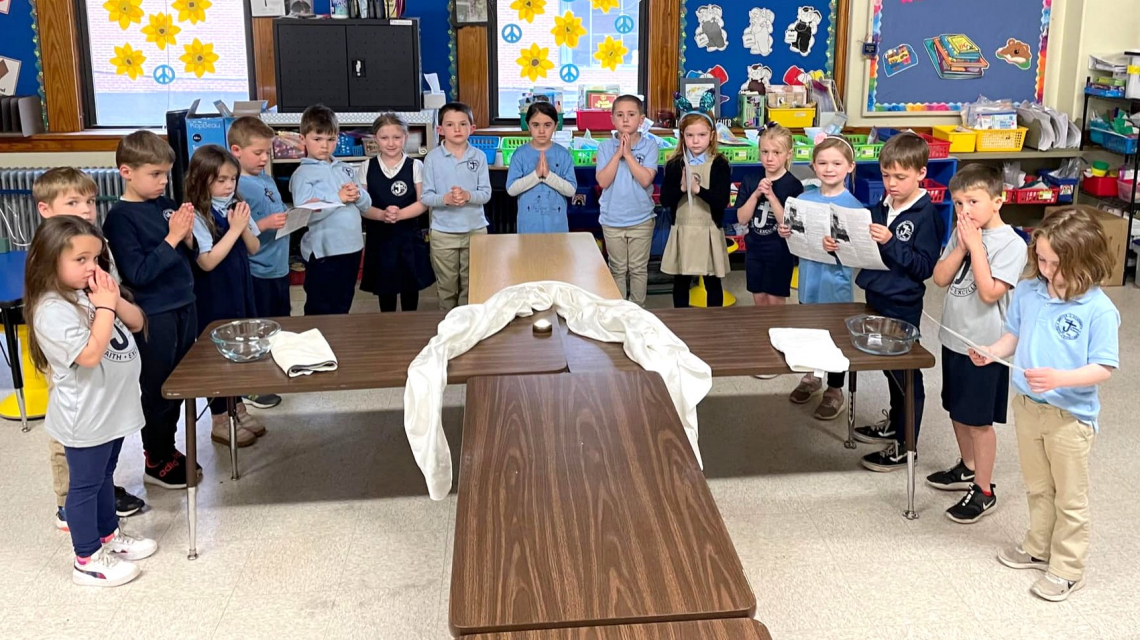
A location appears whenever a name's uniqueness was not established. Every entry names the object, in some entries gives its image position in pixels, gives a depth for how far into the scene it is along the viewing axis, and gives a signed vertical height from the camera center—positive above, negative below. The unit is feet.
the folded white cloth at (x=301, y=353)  9.38 -2.36
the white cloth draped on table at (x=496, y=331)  9.21 -2.38
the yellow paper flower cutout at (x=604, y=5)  21.08 +1.68
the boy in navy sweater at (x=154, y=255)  10.48 -1.61
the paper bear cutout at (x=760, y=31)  21.25 +1.16
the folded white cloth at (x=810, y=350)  9.61 -2.42
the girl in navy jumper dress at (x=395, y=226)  15.33 -1.97
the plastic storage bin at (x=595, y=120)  20.65 -0.59
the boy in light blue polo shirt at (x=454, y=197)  15.39 -1.54
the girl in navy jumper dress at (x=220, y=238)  11.64 -1.62
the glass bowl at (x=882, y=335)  10.02 -2.40
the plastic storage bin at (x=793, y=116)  20.86 -0.54
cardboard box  19.98 -2.79
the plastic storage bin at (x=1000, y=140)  21.12 -1.04
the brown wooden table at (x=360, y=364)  9.20 -2.47
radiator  19.83 -1.88
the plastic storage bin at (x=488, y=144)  19.65 -0.99
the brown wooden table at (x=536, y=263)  12.25 -2.18
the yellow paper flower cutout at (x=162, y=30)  20.66 +1.21
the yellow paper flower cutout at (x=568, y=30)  21.15 +1.19
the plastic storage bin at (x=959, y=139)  20.89 -1.01
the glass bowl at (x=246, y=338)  9.95 -2.42
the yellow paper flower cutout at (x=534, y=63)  21.21 +0.54
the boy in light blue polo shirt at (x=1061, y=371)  8.50 -2.28
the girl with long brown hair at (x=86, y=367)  8.77 -2.35
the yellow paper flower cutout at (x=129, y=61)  20.77 +0.62
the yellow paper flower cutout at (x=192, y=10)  20.56 +1.59
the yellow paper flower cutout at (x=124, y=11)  20.51 +1.57
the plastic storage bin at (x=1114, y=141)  19.85 -1.04
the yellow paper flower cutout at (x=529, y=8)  20.93 +1.62
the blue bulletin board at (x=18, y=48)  20.07 +0.86
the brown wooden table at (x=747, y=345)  9.68 -2.44
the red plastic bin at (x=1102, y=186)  20.99 -1.96
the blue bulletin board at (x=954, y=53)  21.56 +0.72
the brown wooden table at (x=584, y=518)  5.68 -2.65
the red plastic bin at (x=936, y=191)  20.43 -1.98
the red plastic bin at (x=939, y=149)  20.66 -1.18
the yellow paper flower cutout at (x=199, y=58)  20.76 +0.67
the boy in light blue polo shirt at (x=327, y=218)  14.11 -1.70
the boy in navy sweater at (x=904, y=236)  10.98 -1.54
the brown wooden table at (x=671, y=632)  5.41 -2.78
